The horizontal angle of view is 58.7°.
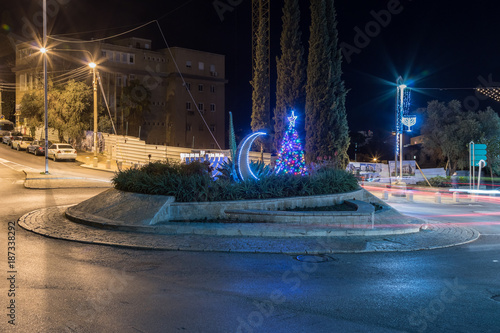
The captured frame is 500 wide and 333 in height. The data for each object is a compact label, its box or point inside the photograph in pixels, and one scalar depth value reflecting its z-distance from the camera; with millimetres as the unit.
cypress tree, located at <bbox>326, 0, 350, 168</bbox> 29797
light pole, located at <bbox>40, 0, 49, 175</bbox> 26397
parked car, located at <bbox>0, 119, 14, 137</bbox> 59484
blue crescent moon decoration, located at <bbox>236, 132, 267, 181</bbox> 14336
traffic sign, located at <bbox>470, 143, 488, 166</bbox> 26234
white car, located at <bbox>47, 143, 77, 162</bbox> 36906
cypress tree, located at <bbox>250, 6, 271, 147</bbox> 39469
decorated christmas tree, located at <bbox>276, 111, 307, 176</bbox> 18359
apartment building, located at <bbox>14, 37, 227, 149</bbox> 48531
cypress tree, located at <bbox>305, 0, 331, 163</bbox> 29406
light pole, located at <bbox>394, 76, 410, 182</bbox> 30273
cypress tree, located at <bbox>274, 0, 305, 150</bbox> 33562
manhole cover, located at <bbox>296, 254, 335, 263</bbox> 9172
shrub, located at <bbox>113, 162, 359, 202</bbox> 12867
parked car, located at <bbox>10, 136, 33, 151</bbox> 43375
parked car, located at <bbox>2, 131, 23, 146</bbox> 47194
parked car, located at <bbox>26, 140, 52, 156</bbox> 39750
